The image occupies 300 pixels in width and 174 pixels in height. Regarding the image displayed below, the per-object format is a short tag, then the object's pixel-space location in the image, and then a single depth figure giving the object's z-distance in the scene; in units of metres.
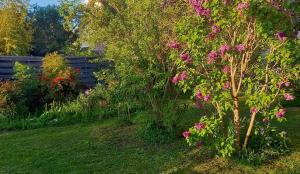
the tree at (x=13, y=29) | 10.64
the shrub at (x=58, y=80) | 7.34
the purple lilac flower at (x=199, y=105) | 4.13
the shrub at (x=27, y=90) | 6.94
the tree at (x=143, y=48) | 4.52
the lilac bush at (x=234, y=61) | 3.42
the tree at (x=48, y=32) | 19.19
